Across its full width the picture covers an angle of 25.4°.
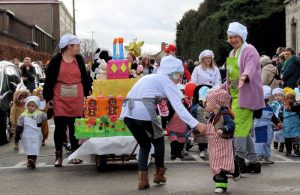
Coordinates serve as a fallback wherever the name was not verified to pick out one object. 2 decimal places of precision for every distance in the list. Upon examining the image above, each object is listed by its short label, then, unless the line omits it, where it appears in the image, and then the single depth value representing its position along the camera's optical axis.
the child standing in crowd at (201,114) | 11.31
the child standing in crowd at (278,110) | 12.32
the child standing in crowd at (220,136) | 7.67
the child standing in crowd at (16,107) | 14.05
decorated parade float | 9.41
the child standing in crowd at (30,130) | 10.37
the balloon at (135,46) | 15.63
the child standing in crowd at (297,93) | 12.09
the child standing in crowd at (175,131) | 11.02
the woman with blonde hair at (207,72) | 12.11
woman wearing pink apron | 10.30
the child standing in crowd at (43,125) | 13.98
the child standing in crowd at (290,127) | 11.66
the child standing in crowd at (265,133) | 10.49
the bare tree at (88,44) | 88.19
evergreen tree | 53.34
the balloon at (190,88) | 12.00
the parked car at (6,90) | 14.72
